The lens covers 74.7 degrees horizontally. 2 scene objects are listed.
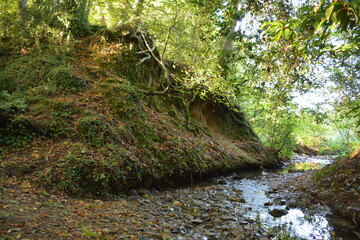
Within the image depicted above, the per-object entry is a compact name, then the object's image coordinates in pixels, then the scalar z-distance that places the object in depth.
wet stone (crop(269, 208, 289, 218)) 5.89
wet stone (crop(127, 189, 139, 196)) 6.32
